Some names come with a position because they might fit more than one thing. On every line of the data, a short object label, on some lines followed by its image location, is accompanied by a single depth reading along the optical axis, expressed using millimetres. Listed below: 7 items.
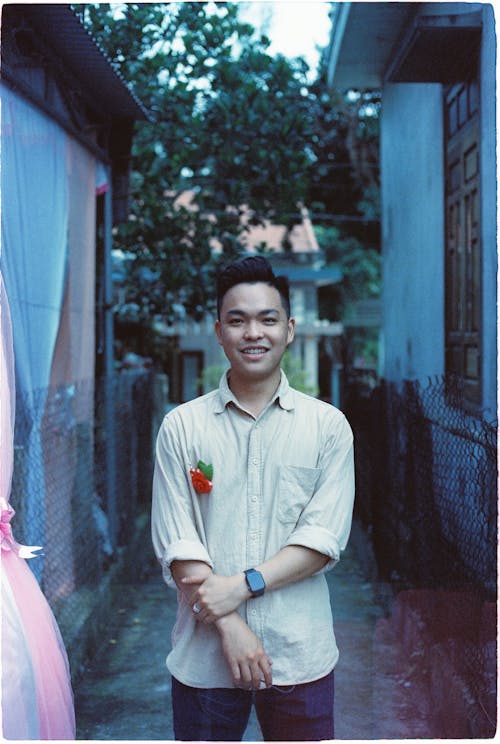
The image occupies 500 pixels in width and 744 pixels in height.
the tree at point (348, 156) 13805
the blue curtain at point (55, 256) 4230
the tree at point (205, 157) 7598
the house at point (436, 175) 4949
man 2227
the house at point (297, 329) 18719
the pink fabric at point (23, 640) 2471
